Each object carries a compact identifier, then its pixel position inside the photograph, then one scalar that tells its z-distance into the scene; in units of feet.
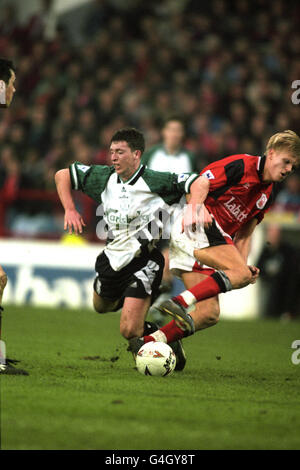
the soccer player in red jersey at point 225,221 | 40.32
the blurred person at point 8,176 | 87.20
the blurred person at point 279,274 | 79.36
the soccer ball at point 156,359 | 38.19
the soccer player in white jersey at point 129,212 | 42.32
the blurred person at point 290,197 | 81.46
